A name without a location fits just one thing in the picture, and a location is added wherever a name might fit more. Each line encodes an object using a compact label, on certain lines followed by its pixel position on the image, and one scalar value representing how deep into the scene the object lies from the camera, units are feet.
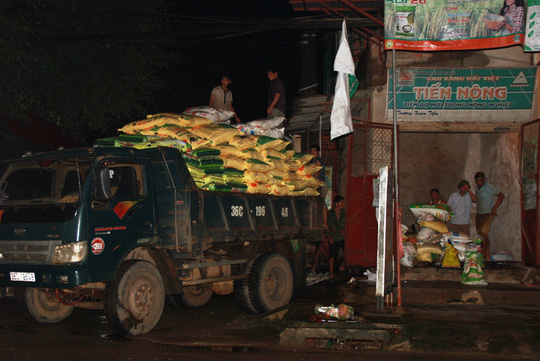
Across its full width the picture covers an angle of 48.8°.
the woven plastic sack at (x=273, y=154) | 31.91
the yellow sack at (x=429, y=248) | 39.01
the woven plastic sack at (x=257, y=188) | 30.37
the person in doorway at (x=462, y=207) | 44.04
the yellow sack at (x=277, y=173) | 31.89
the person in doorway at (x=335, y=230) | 44.11
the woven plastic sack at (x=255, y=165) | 30.07
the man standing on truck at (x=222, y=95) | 39.06
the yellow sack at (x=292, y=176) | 33.37
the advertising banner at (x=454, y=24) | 35.09
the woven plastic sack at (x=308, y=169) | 35.22
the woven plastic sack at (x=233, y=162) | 28.73
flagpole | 29.27
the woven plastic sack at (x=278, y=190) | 32.30
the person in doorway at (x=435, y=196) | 45.44
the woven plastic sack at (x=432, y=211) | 39.91
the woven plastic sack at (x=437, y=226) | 39.22
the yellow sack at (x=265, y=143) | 31.60
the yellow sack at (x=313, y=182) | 35.71
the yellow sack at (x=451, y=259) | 38.29
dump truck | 23.17
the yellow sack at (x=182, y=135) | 27.94
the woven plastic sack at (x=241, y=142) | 30.04
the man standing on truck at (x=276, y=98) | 39.24
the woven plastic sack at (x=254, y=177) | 30.09
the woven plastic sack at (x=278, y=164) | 31.78
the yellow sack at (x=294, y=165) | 34.21
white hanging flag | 33.14
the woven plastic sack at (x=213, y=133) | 28.55
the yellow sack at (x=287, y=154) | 33.72
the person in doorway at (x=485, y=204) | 43.06
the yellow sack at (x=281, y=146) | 33.49
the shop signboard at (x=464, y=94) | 42.04
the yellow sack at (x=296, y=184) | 33.55
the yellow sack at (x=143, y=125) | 28.40
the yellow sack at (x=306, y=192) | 34.32
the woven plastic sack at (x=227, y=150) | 29.04
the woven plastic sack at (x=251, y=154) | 30.37
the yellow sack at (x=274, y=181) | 31.99
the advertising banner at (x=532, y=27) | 34.78
